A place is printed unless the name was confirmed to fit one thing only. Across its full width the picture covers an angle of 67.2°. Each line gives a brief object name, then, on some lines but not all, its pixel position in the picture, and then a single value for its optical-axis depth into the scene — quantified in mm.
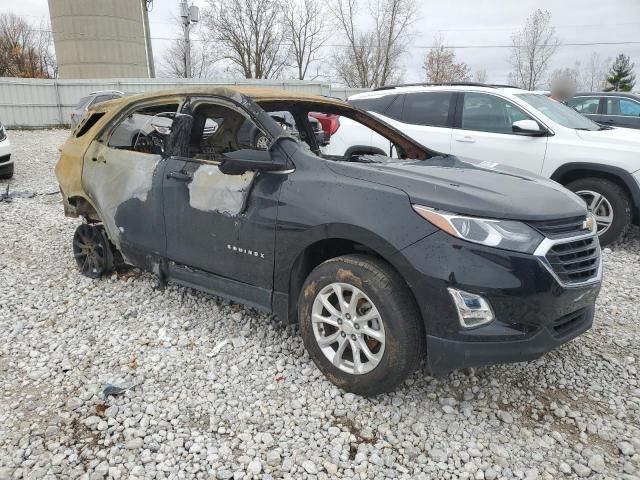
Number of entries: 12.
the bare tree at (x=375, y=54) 36844
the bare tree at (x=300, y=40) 41094
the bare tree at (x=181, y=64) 42741
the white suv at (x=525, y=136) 5266
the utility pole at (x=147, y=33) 30586
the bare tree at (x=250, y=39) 39844
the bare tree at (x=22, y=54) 38562
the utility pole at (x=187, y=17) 26297
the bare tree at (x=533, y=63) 34188
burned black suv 2318
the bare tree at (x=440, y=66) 42594
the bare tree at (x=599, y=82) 49962
